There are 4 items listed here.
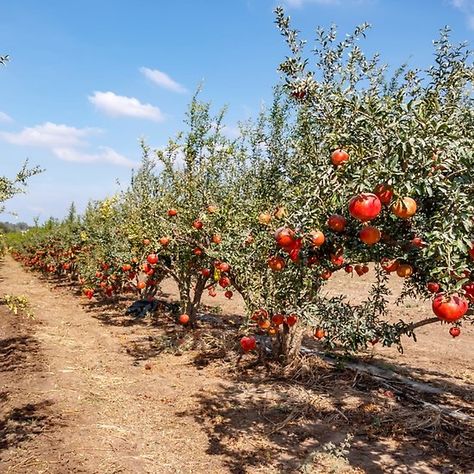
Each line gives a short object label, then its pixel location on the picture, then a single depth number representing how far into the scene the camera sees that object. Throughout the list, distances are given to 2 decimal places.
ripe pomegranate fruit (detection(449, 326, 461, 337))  7.15
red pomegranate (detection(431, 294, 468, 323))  2.71
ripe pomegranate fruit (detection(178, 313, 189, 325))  11.12
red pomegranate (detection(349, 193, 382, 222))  2.83
